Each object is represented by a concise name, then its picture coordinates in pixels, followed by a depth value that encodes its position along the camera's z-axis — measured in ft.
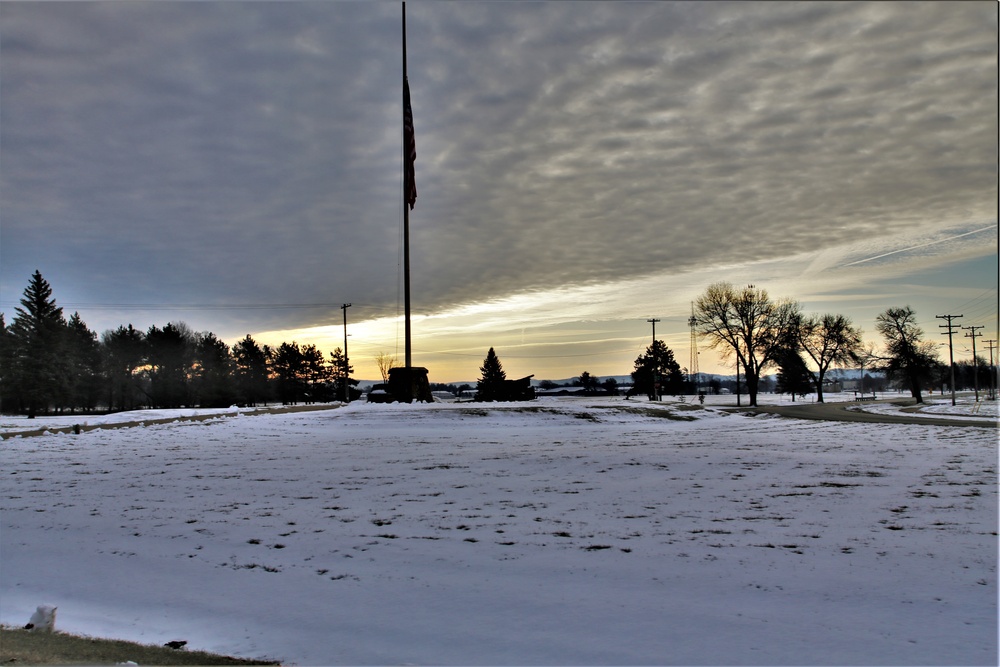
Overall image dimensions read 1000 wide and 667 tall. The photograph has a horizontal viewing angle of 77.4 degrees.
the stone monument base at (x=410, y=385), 114.74
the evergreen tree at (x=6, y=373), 203.71
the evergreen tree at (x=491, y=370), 349.00
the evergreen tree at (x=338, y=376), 357.61
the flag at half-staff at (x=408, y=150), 106.00
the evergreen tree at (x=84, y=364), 232.32
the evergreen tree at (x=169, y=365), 257.34
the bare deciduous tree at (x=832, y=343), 228.02
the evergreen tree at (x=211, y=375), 268.62
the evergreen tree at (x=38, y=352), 203.82
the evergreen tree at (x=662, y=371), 306.55
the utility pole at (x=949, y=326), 221.46
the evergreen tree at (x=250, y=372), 299.40
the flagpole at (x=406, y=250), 106.73
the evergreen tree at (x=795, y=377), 263.08
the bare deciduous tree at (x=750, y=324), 191.62
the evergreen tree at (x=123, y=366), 253.03
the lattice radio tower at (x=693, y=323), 197.06
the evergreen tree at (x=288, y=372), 336.08
